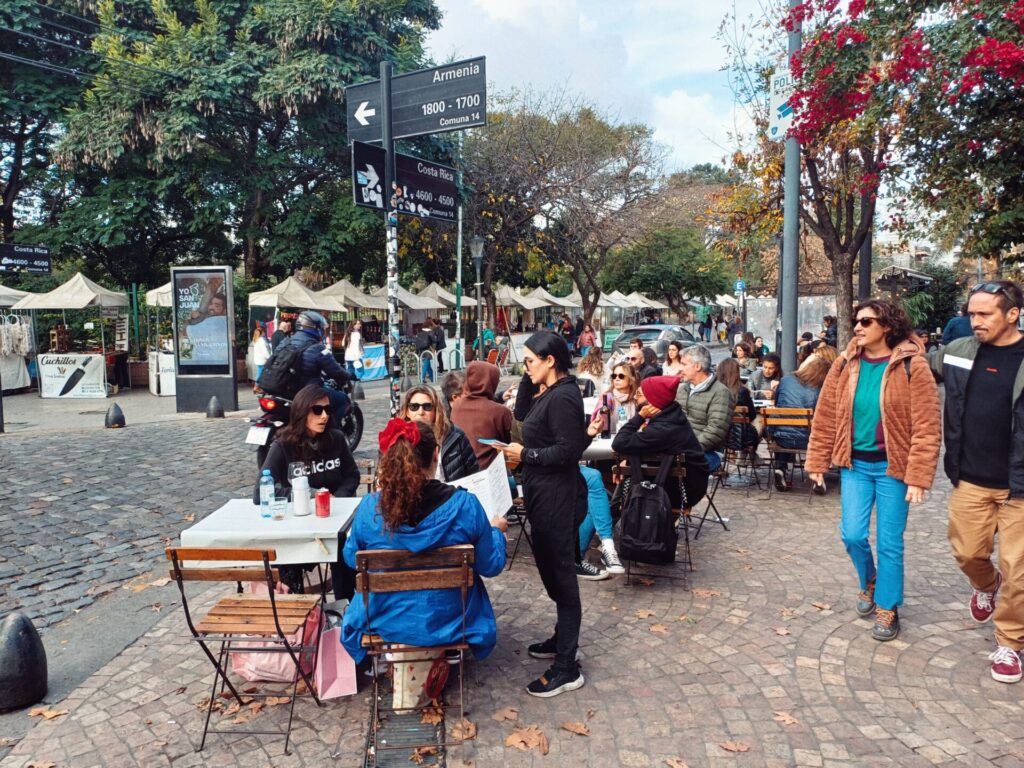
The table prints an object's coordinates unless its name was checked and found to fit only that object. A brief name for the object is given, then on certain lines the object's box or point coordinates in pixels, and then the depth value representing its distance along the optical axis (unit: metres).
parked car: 19.73
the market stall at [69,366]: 16.05
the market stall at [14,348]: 16.45
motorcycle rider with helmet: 7.27
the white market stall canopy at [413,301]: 23.36
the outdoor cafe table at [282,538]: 3.68
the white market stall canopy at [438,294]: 25.41
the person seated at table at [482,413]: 5.11
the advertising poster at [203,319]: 13.44
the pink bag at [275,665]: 3.66
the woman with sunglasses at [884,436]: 3.94
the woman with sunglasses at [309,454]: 4.44
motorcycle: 6.65
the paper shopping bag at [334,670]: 3.58
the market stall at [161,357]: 16.61
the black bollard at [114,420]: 11.79
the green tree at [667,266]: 33.78
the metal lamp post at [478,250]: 19.36
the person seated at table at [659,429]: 5.00
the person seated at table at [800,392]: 7.36
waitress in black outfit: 3.58
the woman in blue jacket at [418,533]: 3.09
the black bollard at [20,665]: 3.58
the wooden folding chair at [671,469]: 5.09
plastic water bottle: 4.03
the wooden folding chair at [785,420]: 7.31
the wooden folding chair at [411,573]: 3.09
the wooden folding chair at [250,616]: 3.15
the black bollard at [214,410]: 12.90
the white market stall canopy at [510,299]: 31.69
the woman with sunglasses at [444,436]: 4.32
